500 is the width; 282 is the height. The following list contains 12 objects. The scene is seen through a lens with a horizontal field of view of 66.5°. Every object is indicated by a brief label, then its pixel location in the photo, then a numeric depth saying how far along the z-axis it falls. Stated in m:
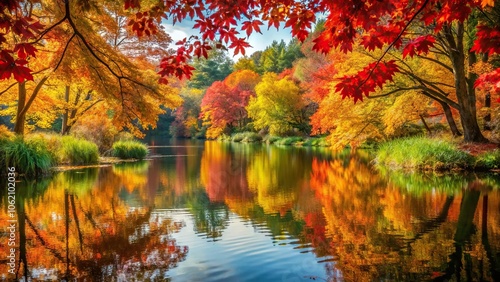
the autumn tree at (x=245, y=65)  54.81
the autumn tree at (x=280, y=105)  35.72
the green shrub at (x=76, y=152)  13.88
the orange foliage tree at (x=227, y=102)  43.16
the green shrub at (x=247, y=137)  39.44
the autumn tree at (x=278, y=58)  51.21
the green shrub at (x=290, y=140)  33.17
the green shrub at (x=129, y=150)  18.70
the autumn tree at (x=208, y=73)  60.66
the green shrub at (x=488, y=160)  11.77
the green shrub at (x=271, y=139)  35.92
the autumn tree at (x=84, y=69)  6.60
